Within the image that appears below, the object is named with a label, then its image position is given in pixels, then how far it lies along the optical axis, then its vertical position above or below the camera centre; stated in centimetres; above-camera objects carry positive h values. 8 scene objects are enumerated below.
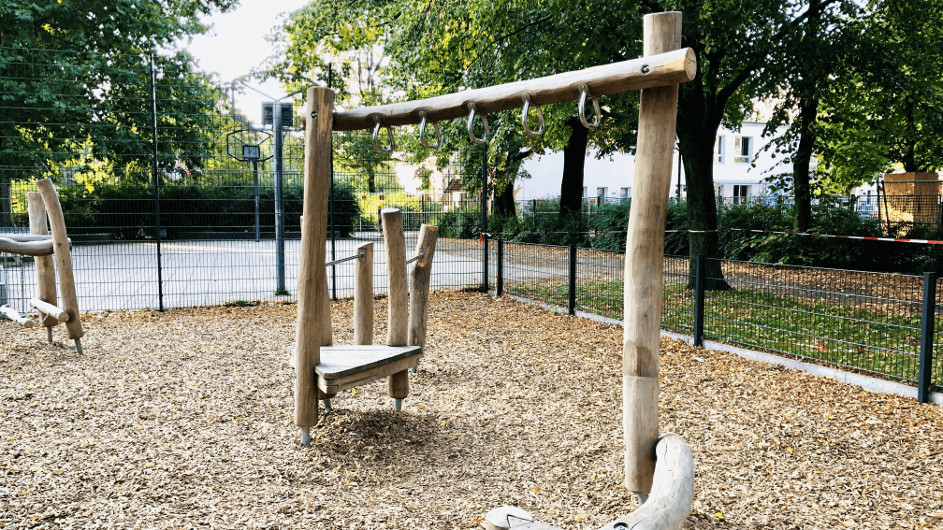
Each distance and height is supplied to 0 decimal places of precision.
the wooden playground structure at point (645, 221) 254 +0
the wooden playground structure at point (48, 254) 639 -34
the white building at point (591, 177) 3784 +252
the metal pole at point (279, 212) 1031 +12
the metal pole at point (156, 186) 916 +46
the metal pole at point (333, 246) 938 -39
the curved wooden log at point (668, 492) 228 -101
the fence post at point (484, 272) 1126 -87
